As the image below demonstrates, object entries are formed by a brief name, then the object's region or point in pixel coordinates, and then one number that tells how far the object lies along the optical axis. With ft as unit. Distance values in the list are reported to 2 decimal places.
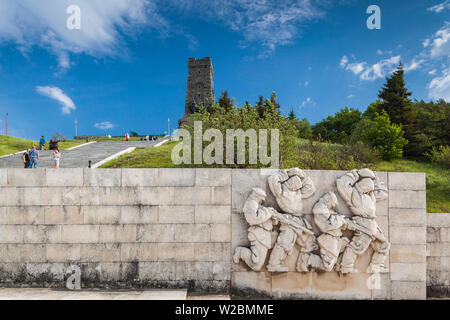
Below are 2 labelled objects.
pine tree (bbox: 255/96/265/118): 110.56
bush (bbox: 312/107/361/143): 170.50
